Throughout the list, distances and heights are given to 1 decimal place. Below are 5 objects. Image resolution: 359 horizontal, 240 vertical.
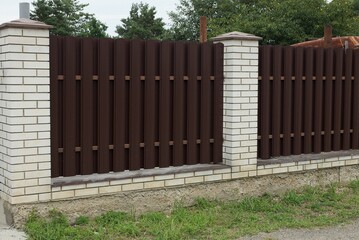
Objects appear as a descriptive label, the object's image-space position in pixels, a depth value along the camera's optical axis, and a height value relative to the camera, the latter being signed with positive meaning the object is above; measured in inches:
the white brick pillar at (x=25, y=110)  206.7 -5.1
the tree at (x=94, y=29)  1556.7 +216.1
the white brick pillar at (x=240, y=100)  264.2 -1.2
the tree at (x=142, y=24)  1822.6 +264.3
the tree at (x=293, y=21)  894.4 +135.5
